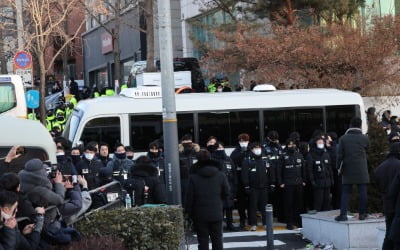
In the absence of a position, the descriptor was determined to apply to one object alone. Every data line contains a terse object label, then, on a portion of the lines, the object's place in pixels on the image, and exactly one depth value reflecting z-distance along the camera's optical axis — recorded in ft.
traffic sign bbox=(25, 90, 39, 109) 85.81
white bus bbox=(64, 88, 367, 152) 65.98
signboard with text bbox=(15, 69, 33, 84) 80.79
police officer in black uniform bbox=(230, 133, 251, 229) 55.31
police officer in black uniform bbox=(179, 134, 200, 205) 52.37
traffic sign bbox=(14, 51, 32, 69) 80.48
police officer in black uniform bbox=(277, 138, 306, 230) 53.78
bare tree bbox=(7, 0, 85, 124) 90.94
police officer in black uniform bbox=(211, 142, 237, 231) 52.40
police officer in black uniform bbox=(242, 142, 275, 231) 53.57
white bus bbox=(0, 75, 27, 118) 78.02
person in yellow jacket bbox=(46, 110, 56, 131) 90.22
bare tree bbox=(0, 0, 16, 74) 113.08
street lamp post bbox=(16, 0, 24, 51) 87.56
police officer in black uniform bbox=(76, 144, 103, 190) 50.80
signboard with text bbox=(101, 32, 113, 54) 181.16
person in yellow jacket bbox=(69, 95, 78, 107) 97.29
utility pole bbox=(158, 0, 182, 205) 40.42
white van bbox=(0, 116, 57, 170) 43.65
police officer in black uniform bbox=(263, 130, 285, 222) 54.19
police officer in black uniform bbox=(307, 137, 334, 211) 54.08
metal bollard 40.88
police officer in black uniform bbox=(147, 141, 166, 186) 51.03
